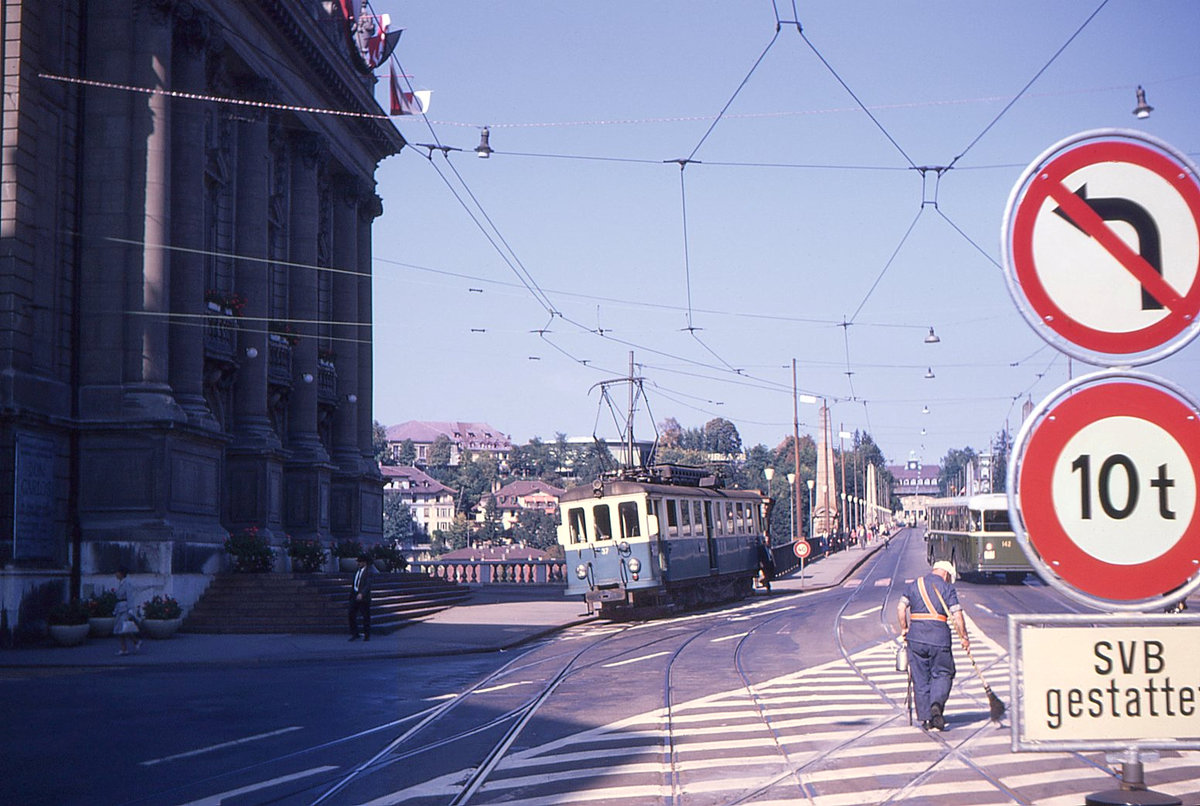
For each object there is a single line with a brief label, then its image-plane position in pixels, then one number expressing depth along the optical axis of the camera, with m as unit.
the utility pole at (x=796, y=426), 67.38
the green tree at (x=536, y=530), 166.00
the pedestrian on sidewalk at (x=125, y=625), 23.38
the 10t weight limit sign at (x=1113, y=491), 3.57
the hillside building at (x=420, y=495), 194.12
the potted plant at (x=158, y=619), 26.66
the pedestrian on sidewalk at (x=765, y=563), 43.91
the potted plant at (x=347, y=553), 38.47
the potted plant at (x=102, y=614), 26.25
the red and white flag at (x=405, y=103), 33.15
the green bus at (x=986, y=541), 45.41
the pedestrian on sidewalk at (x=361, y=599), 26.67
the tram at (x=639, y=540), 32.28
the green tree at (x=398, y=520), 165.00
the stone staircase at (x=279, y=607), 28.52
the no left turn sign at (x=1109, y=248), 3.72
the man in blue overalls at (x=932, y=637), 12.80
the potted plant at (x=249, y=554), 31.23
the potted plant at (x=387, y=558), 39.66
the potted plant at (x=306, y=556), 34.09
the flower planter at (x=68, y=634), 24.89
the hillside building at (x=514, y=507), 187.38
